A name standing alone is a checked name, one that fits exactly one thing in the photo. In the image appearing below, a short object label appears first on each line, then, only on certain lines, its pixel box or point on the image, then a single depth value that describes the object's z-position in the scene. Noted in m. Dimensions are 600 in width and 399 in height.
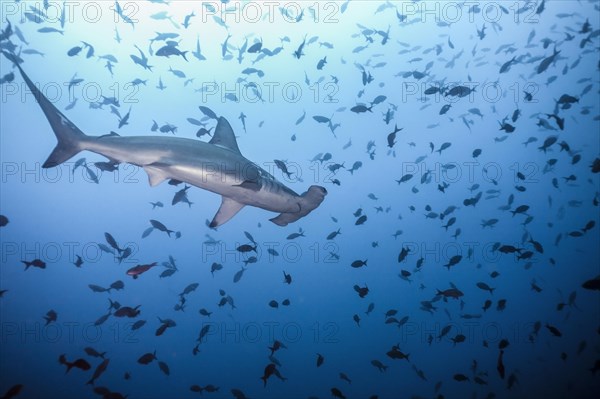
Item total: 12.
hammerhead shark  4.69
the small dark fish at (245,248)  5.80
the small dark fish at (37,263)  5.49
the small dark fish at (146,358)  5.67
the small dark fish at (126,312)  5.26
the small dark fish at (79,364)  5.12
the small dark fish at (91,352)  5.75
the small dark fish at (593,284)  6.07
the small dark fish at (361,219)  6.71
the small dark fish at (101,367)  5.21
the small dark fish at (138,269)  5.21
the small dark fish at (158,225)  5.90
